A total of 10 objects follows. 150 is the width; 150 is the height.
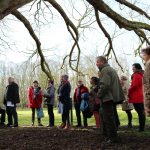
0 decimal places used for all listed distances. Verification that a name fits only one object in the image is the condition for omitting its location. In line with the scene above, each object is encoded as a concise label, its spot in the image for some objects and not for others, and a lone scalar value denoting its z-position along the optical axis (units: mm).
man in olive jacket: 4117
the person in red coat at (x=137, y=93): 4932
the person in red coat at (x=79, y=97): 6270
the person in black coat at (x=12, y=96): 6691
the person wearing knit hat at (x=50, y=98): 6570
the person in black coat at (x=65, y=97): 5972
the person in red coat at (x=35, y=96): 7055
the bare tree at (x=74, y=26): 4137
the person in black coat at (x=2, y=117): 7087
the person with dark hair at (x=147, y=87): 3190
